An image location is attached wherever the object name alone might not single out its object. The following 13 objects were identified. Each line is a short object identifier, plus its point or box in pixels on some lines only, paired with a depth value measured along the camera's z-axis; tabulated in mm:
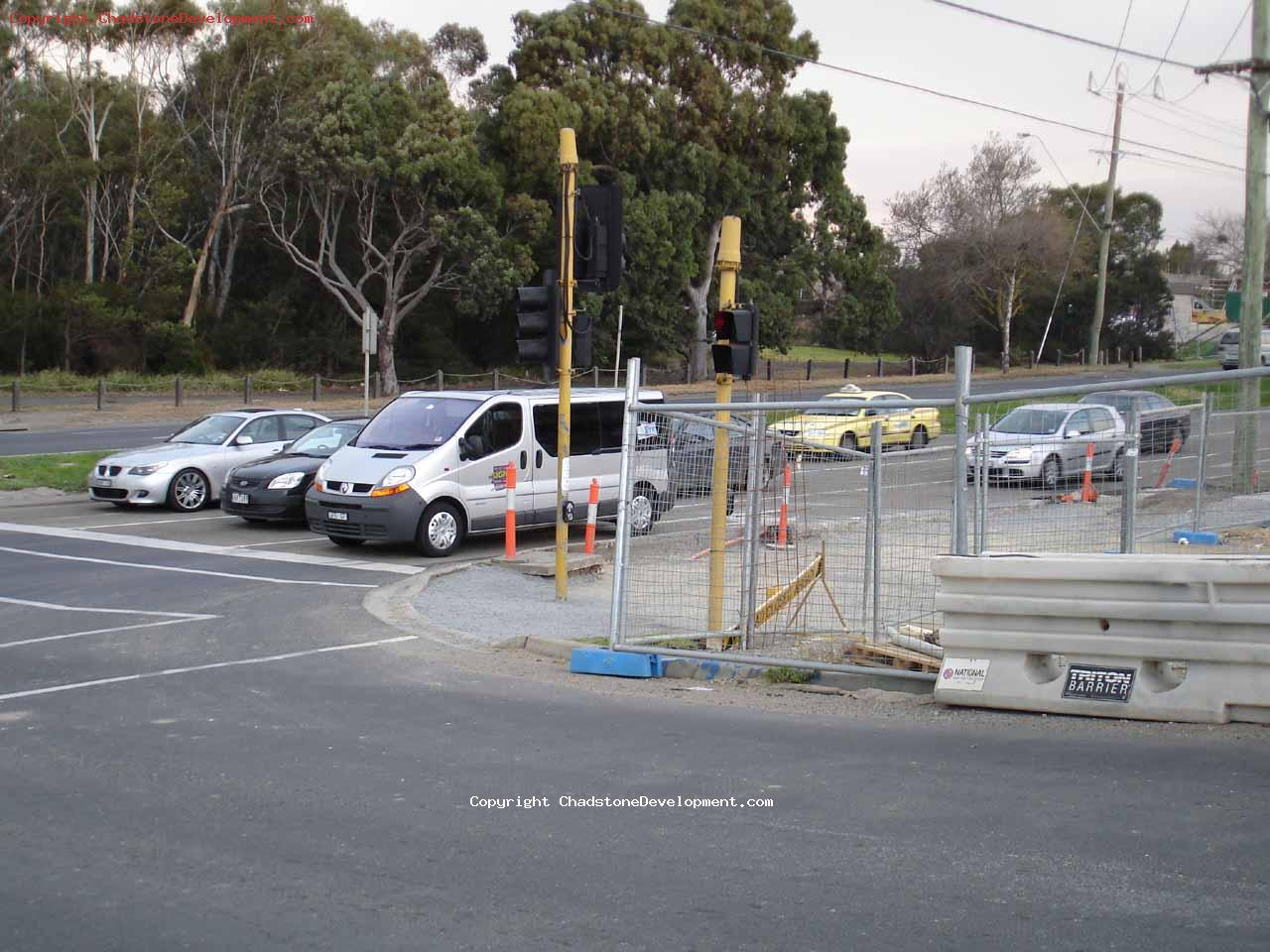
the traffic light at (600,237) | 12078
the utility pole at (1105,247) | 55219
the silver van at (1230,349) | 33094
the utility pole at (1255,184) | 20312
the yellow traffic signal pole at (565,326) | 11930
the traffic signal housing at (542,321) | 12141
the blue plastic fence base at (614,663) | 9117
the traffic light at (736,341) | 10758
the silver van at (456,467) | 15336
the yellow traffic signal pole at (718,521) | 9562
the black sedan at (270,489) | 17438
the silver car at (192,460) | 19188
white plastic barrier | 6883
